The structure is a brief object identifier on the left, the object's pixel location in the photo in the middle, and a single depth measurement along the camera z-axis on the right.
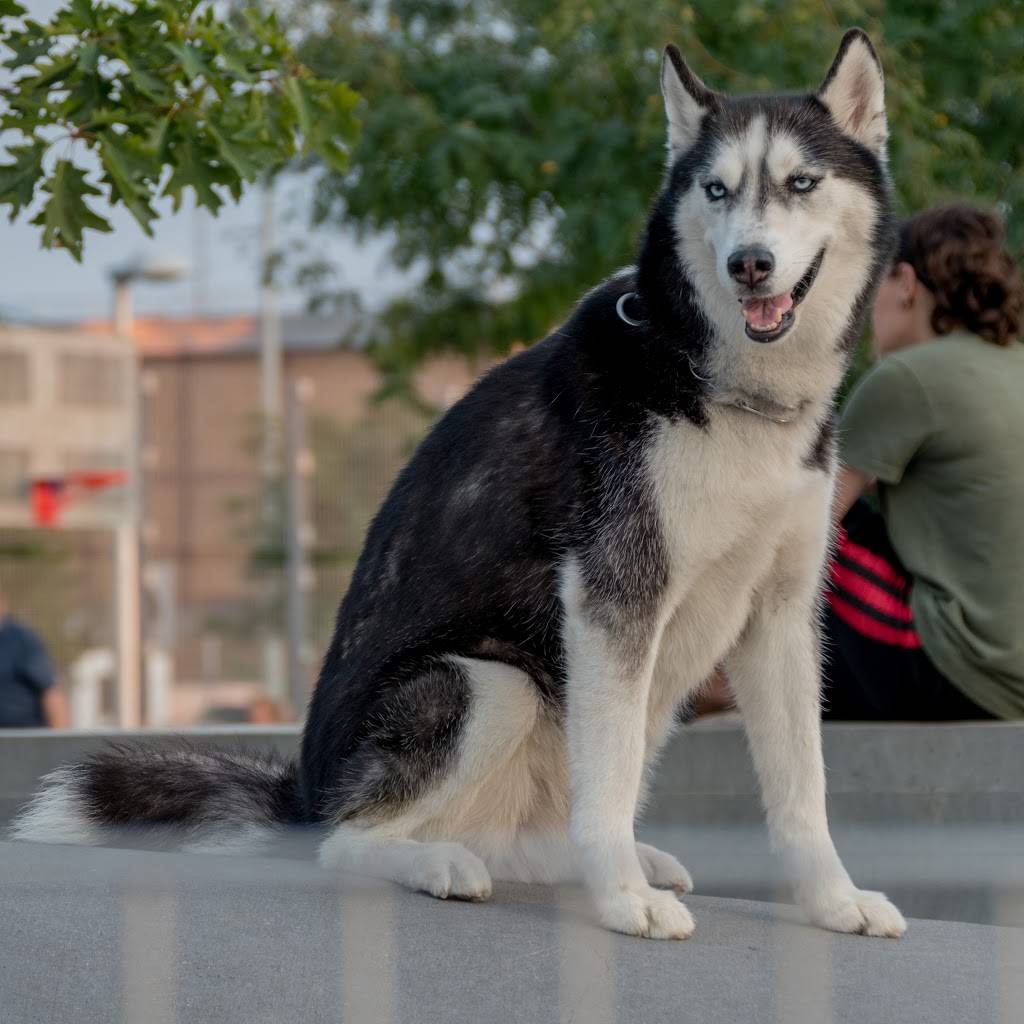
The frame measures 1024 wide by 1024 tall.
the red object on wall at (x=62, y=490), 16.38
